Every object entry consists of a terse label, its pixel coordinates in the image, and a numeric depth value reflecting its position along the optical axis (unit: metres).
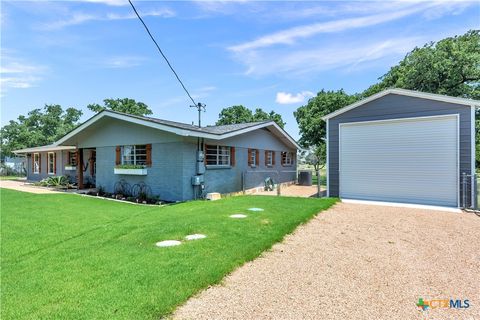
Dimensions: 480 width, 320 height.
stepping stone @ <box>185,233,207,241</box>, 5.06
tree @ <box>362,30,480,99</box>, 16.97
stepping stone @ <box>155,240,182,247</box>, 4.67
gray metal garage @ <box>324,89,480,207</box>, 8.70
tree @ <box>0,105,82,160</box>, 33.59
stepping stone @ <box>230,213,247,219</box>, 6.84
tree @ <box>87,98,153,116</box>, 38.62
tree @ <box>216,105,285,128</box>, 35.81
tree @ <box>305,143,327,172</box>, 24.14
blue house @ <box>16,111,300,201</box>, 10.85
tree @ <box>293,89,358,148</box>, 22.16
